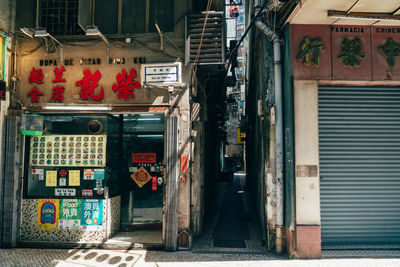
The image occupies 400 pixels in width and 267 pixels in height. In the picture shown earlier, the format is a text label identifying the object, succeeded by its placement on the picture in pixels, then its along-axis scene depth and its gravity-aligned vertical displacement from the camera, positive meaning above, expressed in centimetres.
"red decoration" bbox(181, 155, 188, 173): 702 -35
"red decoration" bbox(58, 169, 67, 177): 751 -66
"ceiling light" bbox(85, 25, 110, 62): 673 +297
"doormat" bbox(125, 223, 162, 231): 839 -241
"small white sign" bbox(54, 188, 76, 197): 745 -118
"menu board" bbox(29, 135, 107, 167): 754 -4
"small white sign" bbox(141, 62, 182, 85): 686 +196
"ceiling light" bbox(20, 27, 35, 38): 678 +302
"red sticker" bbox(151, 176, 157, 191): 830 -105
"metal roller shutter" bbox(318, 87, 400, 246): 681 -36
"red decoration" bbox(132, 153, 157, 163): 833 -23
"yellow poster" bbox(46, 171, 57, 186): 749 -80
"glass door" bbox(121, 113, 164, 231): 820 -79
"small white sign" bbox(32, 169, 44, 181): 751 -66
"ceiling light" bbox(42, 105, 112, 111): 716 +113
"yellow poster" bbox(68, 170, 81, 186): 749 -80
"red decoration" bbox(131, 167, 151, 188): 836 -85
